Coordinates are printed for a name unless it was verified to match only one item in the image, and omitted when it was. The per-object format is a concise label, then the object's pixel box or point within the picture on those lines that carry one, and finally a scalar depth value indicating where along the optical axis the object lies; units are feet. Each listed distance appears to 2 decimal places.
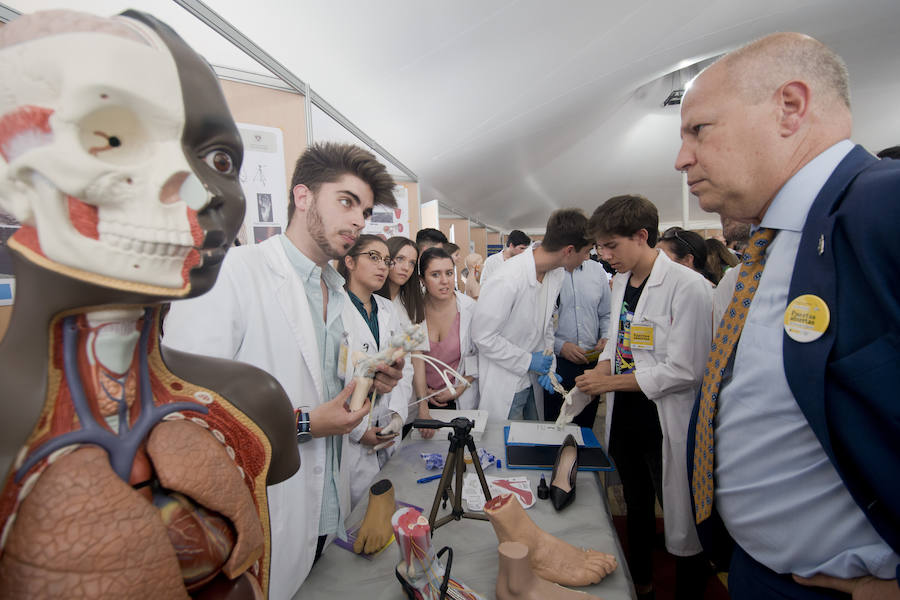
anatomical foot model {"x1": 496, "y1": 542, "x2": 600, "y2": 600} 2.77
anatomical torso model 1.26
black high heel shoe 4.13
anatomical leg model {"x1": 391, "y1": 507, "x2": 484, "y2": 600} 2.72
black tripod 3.70
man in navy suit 2.25
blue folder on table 4.86
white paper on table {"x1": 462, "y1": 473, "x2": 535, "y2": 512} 4.20
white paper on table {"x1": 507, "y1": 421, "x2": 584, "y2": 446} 5.53
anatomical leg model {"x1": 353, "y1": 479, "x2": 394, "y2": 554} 3.42
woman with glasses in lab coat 4.89
